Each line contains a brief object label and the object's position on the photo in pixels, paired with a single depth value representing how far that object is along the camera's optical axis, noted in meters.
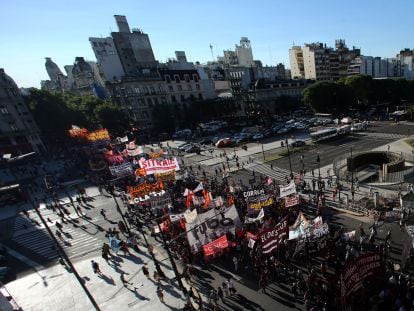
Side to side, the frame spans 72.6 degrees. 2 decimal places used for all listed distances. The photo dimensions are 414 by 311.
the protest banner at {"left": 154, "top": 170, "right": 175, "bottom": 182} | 32.48
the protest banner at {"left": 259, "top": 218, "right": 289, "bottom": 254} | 17.34
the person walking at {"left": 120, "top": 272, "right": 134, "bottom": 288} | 21.25
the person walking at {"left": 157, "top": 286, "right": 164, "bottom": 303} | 18.78
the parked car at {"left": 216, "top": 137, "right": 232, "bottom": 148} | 62.97
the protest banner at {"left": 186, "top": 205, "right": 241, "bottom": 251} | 19.55
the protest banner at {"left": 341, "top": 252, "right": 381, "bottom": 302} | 12.14
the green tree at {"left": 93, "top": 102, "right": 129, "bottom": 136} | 77.65
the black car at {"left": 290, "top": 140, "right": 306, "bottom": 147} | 54.59
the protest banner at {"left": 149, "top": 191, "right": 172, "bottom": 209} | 28.69
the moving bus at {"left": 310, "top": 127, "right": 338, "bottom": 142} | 55.93
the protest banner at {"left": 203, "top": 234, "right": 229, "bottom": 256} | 18.95
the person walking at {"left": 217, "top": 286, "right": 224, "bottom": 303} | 17.91
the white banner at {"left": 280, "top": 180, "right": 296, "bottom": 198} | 24.39
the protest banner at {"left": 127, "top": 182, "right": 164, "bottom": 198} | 29.95
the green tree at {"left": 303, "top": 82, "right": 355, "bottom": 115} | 78.25
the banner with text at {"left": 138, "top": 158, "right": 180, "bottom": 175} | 31.10
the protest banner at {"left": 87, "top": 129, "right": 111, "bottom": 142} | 56.41
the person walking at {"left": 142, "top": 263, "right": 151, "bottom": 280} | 21.47
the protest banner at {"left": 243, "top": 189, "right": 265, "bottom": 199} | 24.00
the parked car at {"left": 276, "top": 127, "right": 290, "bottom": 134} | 68.61
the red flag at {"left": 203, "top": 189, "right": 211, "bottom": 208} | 24.64
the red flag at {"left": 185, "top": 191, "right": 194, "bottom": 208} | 26.50
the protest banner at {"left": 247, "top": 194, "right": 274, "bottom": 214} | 23.70
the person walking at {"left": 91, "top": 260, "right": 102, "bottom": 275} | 22.89
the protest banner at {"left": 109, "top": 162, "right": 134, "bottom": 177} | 36.22
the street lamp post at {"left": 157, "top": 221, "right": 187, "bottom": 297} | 18.20
